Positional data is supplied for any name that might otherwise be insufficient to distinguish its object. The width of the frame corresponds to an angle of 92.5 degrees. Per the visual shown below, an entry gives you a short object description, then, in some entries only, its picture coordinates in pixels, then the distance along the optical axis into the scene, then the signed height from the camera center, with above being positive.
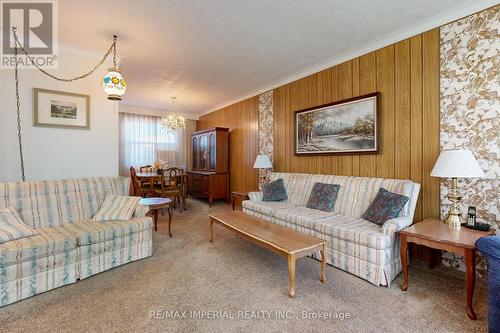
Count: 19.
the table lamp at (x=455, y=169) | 2.05 -0.05
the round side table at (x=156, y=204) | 3.32 -0.55
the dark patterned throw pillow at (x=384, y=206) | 2.47 -0.46
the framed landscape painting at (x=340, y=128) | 3.17 +0.54
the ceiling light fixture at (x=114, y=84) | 2.92 +1.00
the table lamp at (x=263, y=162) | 4.50 +0.04
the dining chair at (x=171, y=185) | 5.03 -0.44
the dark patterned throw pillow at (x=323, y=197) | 3.22 -0.46
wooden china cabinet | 5.95 -0.09
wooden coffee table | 2.02 -0.72
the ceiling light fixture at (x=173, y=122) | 5.86 +1.07
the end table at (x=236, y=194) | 4.47 -0.58
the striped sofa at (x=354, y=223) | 2.22 -0.67
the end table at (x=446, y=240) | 1.77 -0.61
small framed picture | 3.05 +0.75
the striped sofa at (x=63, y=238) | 1.95 -0.68
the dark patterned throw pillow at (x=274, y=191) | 3.99 -0.45
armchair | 1.41 -0.68
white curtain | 6.66 +0.65
